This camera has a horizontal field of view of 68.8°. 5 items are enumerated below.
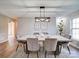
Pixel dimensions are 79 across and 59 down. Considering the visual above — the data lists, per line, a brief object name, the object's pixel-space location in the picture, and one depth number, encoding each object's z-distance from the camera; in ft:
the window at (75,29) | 12.98
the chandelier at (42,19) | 10.35
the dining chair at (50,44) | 7.62
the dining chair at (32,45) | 7.70
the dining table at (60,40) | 8.28
